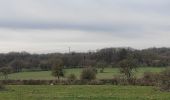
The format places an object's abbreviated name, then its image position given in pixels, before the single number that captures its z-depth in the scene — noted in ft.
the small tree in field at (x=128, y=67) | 274.40
